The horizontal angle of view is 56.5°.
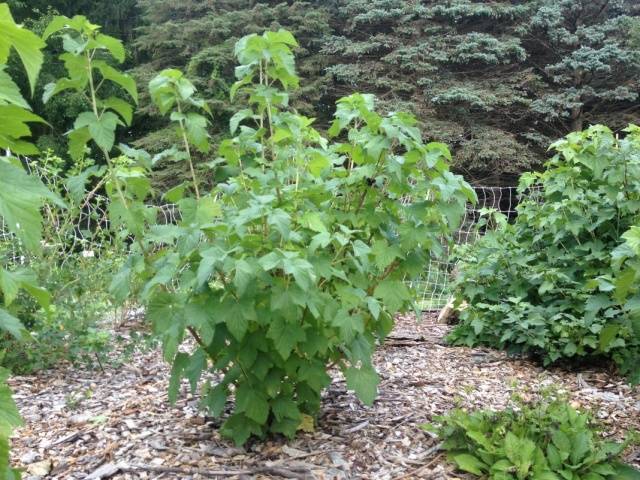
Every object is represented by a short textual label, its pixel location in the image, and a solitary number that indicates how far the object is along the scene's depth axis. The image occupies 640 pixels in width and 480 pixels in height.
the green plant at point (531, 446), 2.10
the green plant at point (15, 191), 0.72
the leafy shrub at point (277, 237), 1.85
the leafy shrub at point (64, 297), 3.31
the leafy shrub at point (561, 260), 3.38
